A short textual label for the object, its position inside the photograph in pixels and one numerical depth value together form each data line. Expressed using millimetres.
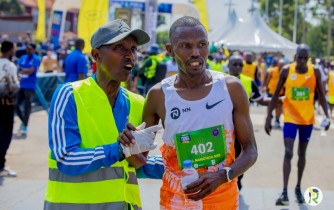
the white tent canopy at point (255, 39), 35184
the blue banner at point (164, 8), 26359
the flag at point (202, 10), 23859
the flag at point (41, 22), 21297
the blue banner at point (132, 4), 22547
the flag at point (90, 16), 16306
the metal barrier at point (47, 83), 17781
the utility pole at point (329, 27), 64688
